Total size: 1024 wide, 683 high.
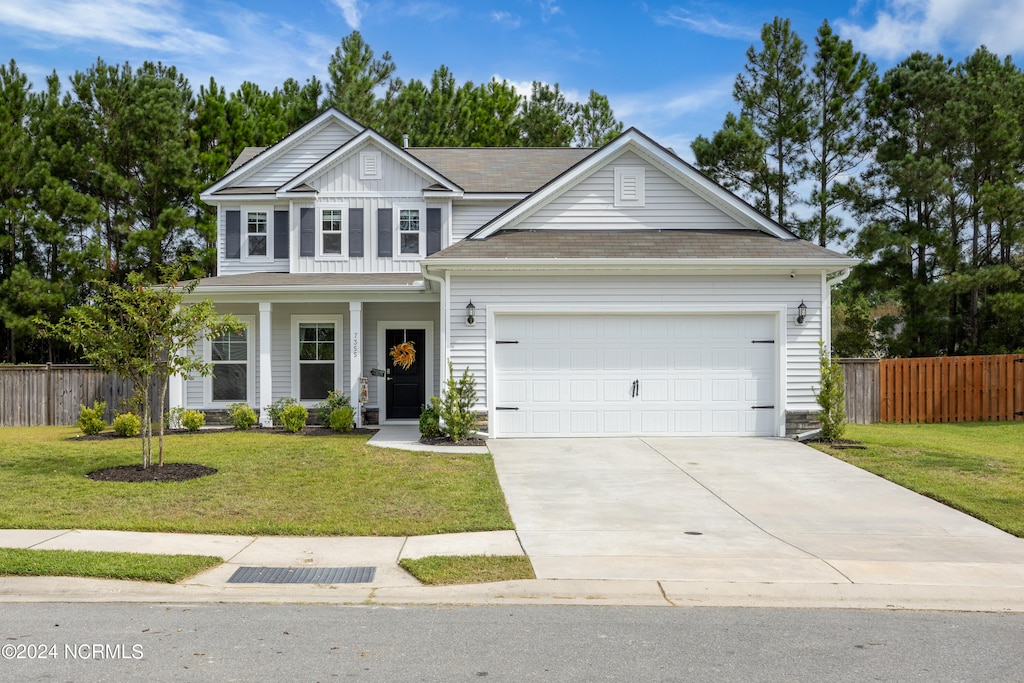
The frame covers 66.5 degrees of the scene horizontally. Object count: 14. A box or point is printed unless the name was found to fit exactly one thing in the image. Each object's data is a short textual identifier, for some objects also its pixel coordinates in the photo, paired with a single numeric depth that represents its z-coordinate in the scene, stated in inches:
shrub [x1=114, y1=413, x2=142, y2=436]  585.9
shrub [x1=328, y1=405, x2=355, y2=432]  612.7
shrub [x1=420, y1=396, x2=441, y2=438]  537.0
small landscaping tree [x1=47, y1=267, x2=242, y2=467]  403.9
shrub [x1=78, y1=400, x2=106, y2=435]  603.5
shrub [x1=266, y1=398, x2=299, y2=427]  639.1
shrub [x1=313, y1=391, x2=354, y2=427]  635.5
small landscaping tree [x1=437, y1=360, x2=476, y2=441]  526.9
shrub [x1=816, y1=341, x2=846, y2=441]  527.2
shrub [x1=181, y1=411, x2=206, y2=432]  623.5
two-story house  548.1
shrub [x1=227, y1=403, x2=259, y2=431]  634.8
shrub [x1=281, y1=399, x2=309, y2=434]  613.6
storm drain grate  244.1
